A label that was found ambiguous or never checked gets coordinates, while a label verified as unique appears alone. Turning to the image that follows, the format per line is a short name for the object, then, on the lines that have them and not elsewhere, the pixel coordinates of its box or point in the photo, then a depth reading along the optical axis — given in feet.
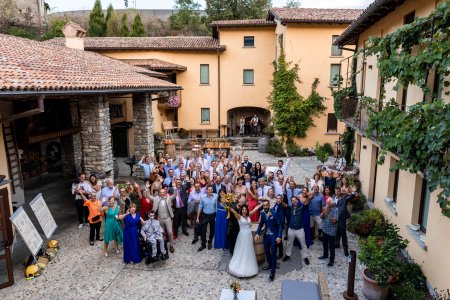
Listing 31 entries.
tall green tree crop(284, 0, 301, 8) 177.88
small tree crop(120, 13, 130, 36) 132.87
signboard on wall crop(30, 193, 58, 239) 32.63
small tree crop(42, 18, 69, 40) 118.93
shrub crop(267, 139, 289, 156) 81.10
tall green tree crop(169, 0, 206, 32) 152.25
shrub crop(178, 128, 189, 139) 93.84
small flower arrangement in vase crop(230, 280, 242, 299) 23.65
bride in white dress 29.48
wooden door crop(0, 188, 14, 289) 27.71
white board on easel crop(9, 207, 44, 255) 28.43
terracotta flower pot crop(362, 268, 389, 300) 25.54
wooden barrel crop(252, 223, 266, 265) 30.81
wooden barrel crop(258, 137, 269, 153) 84.17
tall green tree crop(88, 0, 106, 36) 133.18
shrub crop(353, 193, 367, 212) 43.70
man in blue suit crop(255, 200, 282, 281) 28.94
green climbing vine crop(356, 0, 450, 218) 18.35
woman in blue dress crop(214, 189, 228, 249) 33.65
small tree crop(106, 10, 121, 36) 137.82
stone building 32.55
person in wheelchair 31.17
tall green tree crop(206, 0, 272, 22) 129.59
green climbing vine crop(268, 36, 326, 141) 82.07
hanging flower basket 89.81
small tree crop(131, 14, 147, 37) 131.23
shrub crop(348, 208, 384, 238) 36.47
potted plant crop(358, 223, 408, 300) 25.17
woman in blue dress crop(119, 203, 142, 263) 30.82
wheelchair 31.71
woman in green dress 32.24
